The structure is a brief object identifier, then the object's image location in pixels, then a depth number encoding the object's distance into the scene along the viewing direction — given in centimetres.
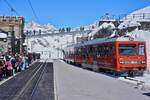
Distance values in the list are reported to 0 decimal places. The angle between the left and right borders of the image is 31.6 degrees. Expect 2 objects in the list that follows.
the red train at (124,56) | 1869
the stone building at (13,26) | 5605
